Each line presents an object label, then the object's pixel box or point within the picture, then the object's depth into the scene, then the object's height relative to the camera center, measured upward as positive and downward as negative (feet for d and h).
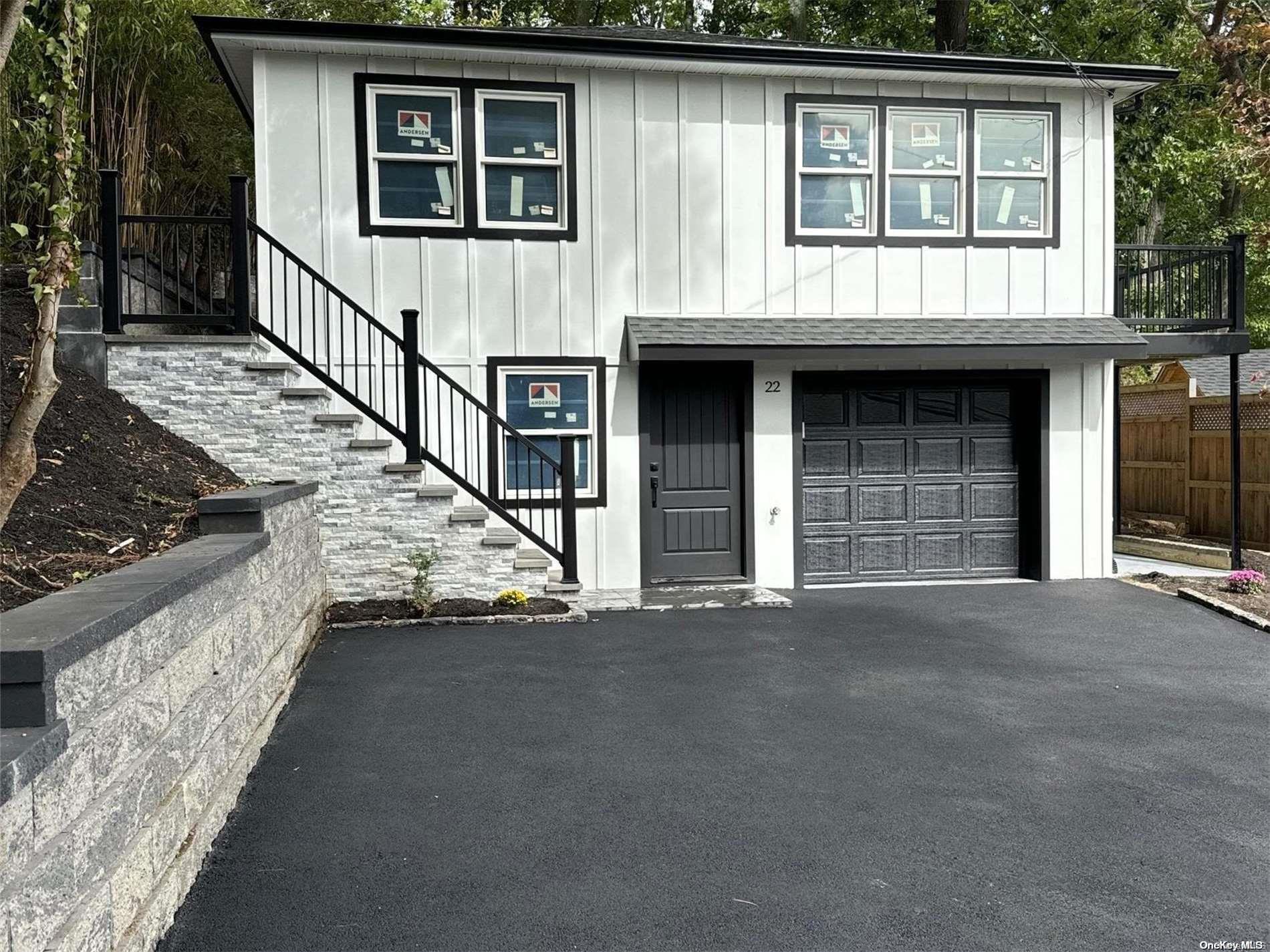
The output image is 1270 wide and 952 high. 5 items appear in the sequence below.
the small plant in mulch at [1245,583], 27.71 -3.79
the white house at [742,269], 27.22 +5.72
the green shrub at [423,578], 23.58 -2.85
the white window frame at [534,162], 27.76 +8.73
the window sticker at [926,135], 29.94 +10.01
